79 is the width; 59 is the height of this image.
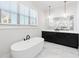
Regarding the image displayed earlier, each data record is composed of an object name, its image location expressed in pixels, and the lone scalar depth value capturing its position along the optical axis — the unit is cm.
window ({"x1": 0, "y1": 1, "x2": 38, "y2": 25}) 172
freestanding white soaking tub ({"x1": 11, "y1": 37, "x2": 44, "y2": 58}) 120
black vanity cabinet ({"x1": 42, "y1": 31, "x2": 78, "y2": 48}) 230
